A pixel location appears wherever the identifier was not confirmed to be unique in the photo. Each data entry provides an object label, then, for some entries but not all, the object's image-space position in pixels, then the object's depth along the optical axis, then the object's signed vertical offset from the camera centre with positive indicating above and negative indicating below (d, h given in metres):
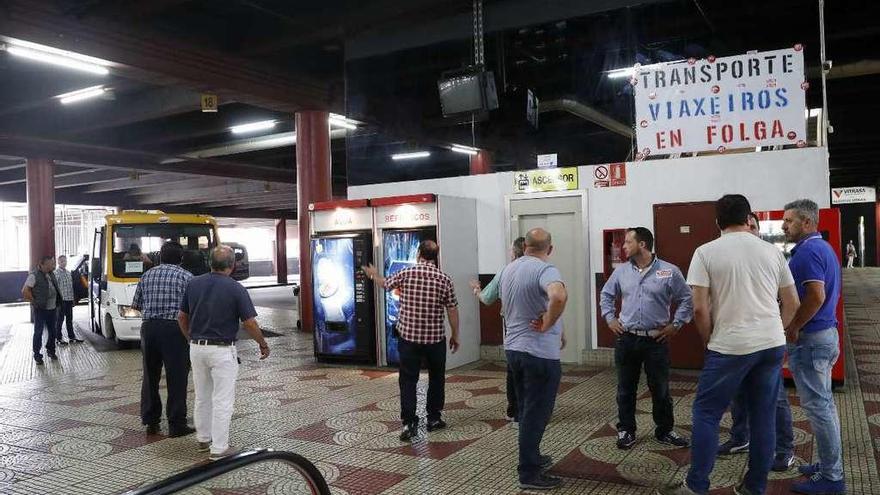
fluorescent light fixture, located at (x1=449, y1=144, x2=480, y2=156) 15.74 +2.38
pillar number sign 11.55 +2.61
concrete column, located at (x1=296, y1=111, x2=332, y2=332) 12.67 +1.64
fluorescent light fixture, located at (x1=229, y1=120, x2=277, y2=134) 15.05 +2.88
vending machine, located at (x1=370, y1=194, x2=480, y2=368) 8.49 +0.03
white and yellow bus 11.48 +0.06
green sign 8.54 +0.81
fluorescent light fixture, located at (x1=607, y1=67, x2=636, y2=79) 10.28 +2.63
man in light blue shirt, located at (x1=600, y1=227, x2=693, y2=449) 4.93 -0.63
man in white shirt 3.57 -0.51
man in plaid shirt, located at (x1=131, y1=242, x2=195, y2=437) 5.98 -0.75
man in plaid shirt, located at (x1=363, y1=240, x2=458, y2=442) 5.51 -0.64
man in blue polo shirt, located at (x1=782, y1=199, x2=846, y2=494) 3.92 -0.69
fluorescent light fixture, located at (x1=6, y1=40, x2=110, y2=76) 8.27 +2.59
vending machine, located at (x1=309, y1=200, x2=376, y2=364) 8.96 -0.47
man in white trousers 5.11 -0.60
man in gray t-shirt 4.23 -0.69
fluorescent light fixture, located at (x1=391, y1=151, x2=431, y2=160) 14.98 +2.20
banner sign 7.19 +1.49
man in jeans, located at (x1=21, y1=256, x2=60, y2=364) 10.60 -0.61
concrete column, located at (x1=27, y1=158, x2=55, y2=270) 16.78 +1.37
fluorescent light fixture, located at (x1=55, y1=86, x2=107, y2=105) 11.63 +2.90
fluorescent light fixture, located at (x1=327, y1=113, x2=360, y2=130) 12.44 +2.65
